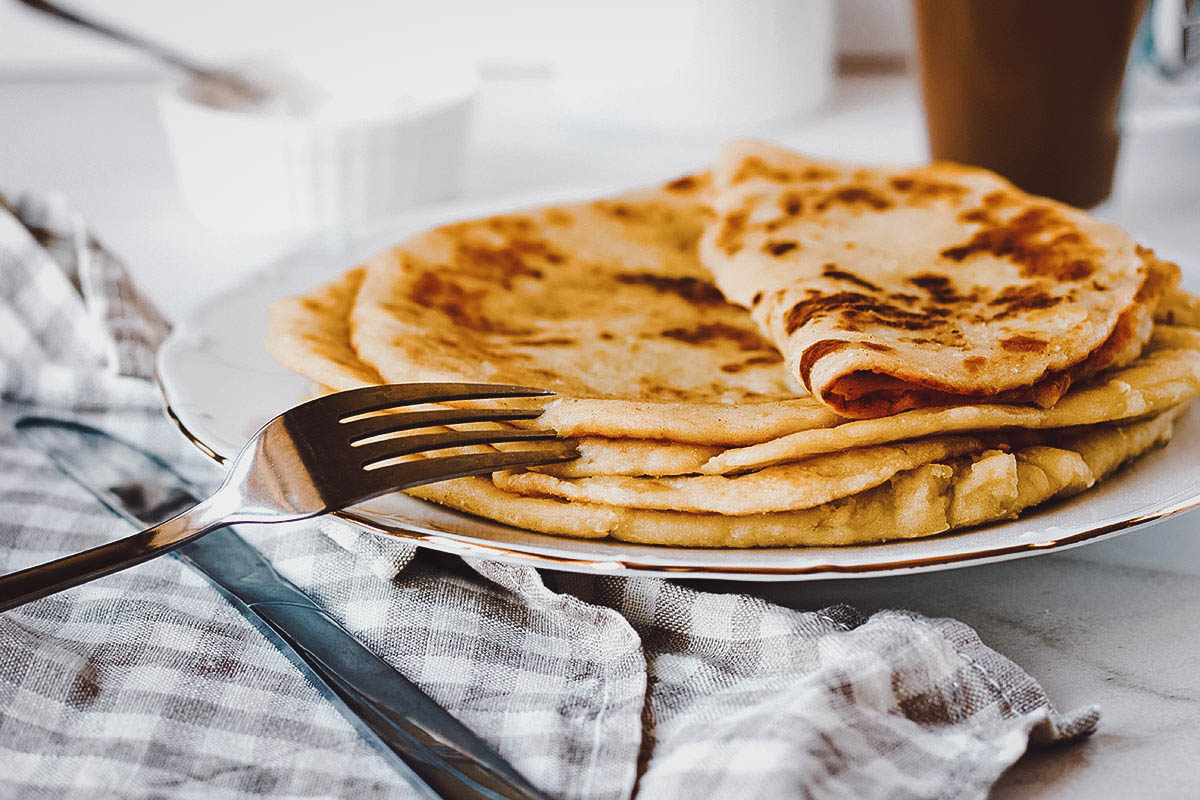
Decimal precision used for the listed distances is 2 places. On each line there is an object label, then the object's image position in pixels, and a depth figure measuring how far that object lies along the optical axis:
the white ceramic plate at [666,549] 0.52
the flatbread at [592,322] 0.55
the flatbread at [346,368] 0.54
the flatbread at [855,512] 0.53
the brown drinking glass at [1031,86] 0.73
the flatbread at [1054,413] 0.53
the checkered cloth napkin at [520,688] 0.50
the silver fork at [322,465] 0.51
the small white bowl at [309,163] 0.77
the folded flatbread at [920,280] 0.54
